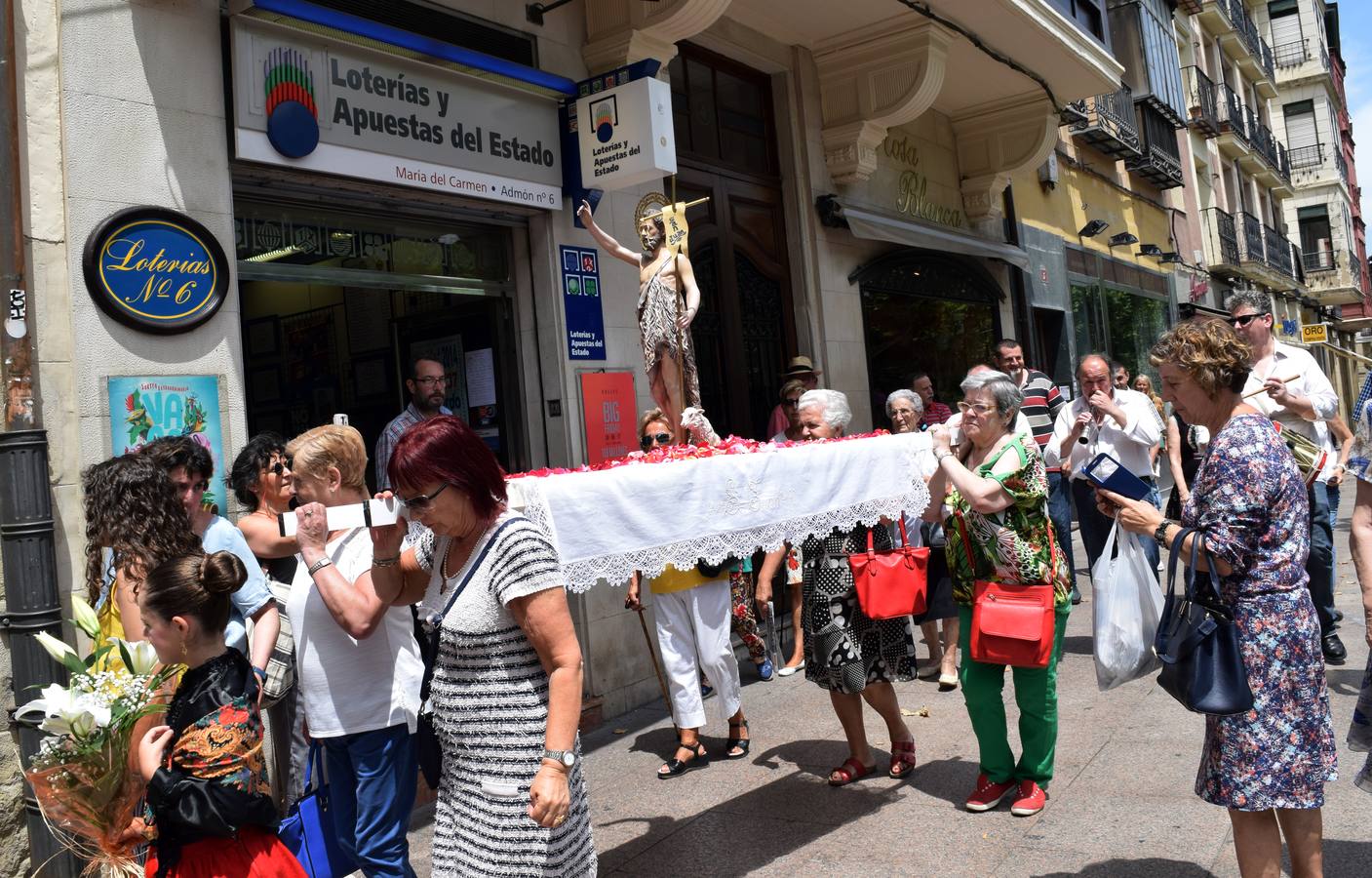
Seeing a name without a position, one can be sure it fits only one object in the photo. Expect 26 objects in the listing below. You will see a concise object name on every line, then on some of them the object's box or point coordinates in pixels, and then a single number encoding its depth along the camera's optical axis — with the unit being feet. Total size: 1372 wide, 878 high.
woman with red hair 8.30
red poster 23.16
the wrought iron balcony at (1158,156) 62.59
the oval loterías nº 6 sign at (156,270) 15.05
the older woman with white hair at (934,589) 17.57
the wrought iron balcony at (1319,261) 125.39
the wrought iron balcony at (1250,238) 88.18
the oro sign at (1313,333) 68.61
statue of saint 18.86
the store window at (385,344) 22.31
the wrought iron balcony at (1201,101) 78.89
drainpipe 13.43
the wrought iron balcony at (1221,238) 80.79
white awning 31.76
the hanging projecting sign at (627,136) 21.30
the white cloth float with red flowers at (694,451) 13.70
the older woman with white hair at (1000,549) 14.03
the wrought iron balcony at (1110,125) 54.08
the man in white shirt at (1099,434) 21.76
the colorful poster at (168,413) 15.07
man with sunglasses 19.20
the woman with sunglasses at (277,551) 11.12
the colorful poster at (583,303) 23.02
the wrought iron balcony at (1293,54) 118.11
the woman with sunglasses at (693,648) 17.69
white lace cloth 11.82
